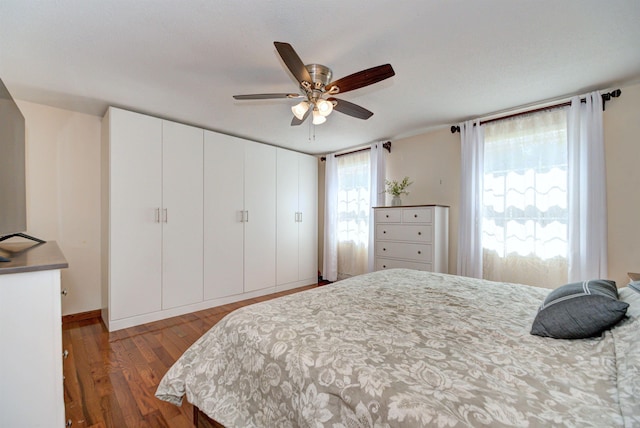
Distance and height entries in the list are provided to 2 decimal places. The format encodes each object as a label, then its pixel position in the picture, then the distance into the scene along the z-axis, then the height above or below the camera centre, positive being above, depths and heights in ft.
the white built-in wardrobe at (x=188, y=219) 9.26 -0.19
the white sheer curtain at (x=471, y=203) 10.15 +0.36
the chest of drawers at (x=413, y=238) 10.37 -1.02
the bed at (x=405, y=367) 2.35 -1.70
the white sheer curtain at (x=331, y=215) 15.38 -0.11
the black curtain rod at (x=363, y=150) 13.28 +3.35
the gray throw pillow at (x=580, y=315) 3.55 -1.40
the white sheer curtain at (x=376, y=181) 13.37 +1.61
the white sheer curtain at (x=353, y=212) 14.25 +0.06
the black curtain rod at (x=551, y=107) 7.88 +3.45
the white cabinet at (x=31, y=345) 3.54 -1.79
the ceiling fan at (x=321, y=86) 5.42 +2.93
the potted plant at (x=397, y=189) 12.20 +1.10
